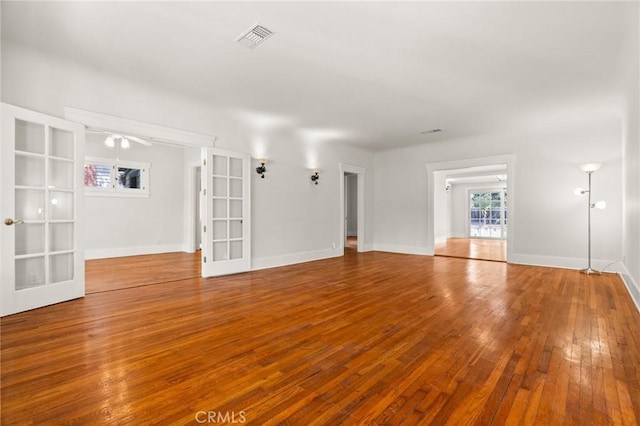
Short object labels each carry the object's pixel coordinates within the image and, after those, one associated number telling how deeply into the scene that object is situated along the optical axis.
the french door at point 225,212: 4.96
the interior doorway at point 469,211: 7.81
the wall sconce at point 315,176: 6.93
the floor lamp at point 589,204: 5.22
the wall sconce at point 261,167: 5.72
